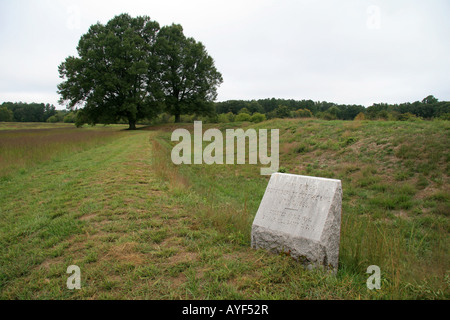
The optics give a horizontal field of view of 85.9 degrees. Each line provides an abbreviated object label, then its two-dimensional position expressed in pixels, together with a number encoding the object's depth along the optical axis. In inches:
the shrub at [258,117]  2996.6
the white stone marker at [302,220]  120.4
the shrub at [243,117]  3211.1
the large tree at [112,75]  1428.4
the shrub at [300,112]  2555.6
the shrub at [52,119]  2876.5
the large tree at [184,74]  1685.5
